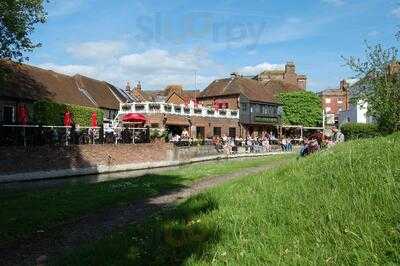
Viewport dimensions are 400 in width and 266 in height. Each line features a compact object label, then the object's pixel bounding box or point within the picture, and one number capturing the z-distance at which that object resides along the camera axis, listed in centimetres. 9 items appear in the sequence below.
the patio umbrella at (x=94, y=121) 4114
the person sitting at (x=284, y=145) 6859
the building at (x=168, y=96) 8668
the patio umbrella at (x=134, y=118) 5012
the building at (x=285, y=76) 10700
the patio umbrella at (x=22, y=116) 3224
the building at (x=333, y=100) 11556
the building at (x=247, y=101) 8388
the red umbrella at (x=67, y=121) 3558
